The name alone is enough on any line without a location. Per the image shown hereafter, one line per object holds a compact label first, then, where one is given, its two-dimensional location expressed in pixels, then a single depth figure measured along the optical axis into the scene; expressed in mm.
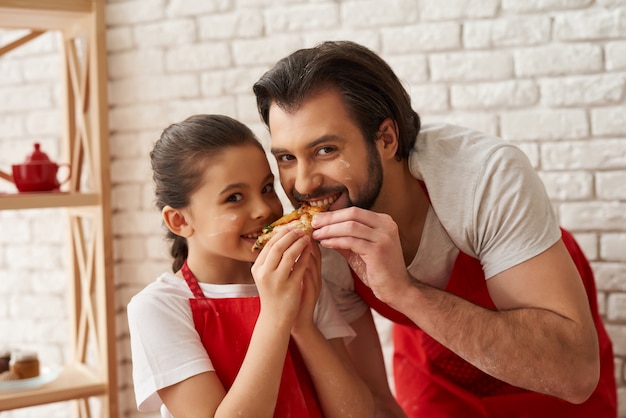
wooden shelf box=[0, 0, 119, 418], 2377
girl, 1682
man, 1809
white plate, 2367
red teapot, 2406
